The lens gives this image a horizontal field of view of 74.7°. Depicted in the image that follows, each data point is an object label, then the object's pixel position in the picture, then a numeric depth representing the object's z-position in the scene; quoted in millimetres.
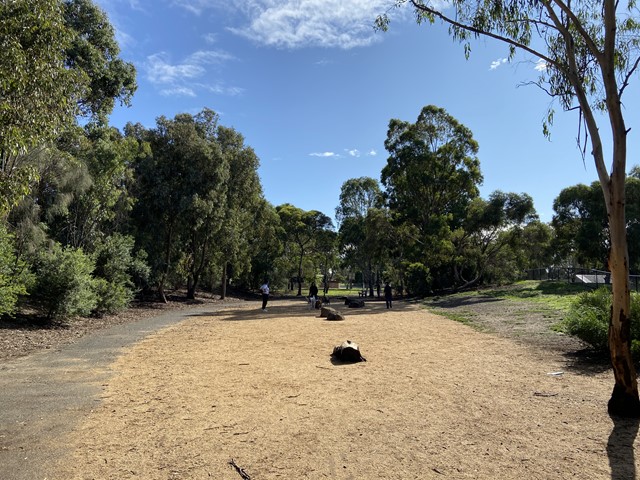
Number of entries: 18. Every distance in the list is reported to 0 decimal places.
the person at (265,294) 24155
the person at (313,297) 26172
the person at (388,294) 26453
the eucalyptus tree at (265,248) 40906
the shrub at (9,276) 11141
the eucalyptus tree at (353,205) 57125
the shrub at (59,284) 13688
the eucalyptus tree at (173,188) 25281
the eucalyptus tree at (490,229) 34094
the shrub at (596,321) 7797
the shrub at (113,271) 18000
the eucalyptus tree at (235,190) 31547
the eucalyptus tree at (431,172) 33406
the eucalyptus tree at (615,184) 5094
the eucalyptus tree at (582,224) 32469
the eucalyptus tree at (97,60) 17109
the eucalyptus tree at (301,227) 57688
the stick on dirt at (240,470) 3756
